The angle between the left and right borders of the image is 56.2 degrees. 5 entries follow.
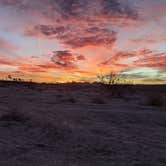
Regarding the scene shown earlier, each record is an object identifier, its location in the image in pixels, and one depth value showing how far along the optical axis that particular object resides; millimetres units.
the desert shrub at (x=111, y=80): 17113
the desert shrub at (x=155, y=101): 9847
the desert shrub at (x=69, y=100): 10044
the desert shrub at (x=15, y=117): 5442
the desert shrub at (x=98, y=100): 9917
